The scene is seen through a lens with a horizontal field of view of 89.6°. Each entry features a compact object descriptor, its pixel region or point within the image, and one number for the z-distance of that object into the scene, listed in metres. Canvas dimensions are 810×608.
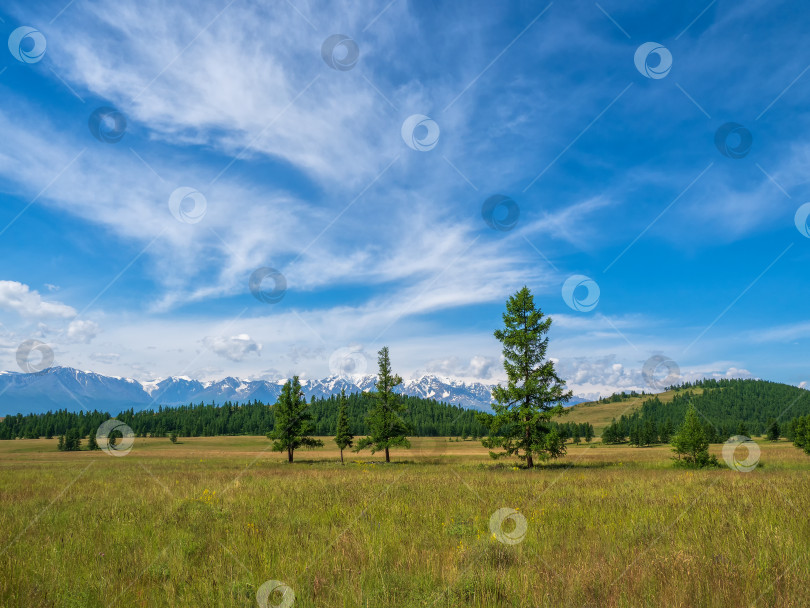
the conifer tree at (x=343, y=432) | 46.97
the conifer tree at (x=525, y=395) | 24.80
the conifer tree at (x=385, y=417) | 40.31
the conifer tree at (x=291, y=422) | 44.66
